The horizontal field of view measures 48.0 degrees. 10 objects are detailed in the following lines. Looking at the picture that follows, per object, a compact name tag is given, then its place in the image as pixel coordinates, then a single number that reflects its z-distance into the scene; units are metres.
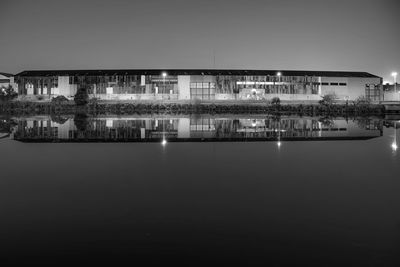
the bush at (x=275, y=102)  44.62
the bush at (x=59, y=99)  45.33
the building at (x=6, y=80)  55.50
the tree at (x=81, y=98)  44.97
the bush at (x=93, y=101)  45.22
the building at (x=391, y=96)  56.37
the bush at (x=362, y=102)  45.06
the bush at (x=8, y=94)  46.82
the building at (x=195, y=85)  51.09
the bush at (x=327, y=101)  45.58
